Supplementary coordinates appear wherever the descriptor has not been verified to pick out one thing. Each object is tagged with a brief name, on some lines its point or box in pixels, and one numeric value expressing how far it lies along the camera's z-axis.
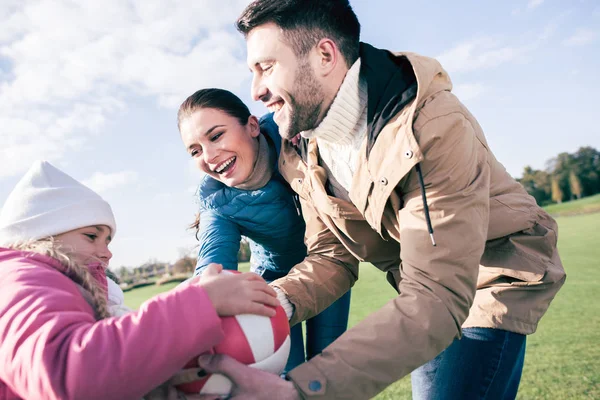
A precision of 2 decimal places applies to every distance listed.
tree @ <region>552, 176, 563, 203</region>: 43.56
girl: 1.23
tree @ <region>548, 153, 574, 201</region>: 44.19
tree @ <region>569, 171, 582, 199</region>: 43.59
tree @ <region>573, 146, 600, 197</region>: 43.93
